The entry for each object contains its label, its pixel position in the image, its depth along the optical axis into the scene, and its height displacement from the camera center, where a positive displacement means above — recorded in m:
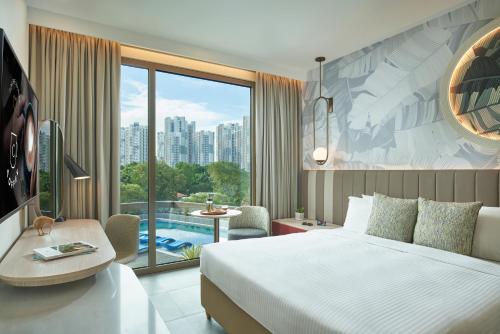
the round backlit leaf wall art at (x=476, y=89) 2.61 +0.72
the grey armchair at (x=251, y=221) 4.01 -0.76
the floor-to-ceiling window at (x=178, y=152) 3.68 +0.19
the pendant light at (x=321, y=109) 4.23 +0.83
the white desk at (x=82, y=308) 1.13 -0.61
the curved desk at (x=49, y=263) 1.43 -0.53
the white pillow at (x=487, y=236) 2.25 -0.53
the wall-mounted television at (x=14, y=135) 1.09 +0.14
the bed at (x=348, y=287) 1.39 -0.69
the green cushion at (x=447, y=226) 2.36 -0.49
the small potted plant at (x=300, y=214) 4.38 -0.70
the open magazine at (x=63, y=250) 1.69 -0.50
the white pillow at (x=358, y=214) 3.19 -0.53
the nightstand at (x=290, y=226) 3.89 -0.80
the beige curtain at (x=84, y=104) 3.02 +0.66
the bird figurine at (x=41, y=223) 2.32 -0.44
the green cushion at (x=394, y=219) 2.75 -0.50
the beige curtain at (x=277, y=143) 4.42 +0.36
